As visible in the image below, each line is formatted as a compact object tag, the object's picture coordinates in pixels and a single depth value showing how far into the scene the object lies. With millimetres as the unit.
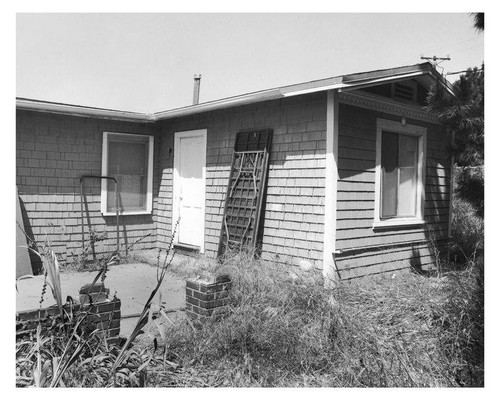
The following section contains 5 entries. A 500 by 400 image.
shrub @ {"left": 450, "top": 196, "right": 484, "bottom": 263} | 8367
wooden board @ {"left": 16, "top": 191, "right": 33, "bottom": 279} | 7016
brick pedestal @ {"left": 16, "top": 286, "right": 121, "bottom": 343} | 3514
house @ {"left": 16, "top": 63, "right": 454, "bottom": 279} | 6355
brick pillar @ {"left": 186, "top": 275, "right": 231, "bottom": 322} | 4422
